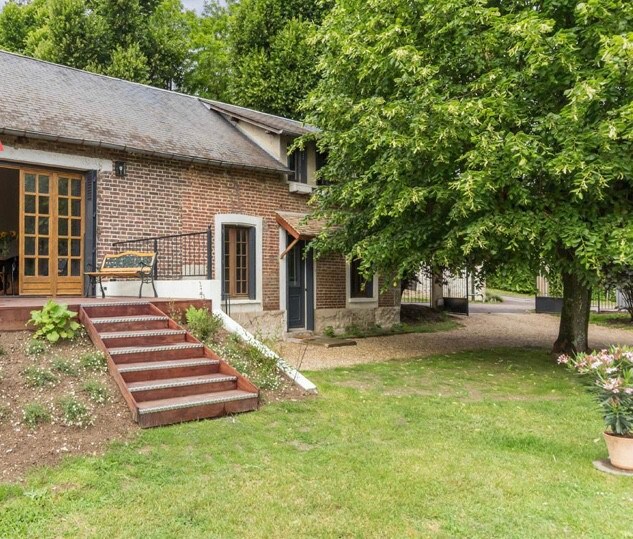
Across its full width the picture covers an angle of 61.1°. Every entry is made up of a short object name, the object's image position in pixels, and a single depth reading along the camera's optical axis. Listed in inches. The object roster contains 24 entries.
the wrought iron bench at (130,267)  341.4
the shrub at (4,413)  188.7
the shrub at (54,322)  253.9
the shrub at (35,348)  238.2
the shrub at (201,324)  290.2
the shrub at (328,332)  527.2
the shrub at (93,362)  235.6
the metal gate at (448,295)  800.0
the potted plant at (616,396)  172.2
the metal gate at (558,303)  842.2
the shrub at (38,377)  214.2
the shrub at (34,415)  188.5
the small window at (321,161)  545.6
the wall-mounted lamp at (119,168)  404.2
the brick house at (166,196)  379.6
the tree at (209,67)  991.6
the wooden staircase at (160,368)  218.5
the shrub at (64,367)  227.3
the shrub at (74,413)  193.9
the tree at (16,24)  930.7
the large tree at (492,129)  290.8
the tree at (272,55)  843.4
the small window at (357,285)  568.4
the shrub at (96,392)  211.8
